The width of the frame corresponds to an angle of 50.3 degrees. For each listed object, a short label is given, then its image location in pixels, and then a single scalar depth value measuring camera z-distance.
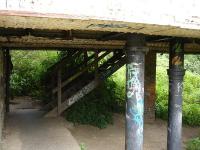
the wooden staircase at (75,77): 7.78
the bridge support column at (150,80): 8.48
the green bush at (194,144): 6.48
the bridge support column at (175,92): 5.35
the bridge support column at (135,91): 4.15
